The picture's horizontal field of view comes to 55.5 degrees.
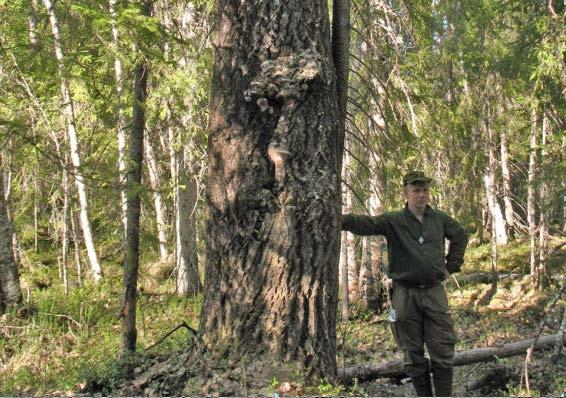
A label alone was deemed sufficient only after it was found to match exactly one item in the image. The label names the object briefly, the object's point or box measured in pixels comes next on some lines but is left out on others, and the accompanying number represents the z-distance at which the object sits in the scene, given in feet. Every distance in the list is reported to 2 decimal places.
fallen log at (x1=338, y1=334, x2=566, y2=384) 18.21
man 16.08
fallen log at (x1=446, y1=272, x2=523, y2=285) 50.62
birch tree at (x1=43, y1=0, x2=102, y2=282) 45.70
